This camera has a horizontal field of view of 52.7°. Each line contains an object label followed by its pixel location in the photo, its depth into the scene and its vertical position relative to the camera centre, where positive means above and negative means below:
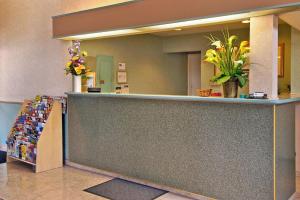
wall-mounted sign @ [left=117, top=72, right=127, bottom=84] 6.16 +0.40
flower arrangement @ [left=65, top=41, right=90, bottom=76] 4.32 +0.47
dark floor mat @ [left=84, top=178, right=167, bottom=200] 3.41 -1.11
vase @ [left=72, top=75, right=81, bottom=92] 4.45 +0.18
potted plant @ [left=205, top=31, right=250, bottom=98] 3.03 +0.30
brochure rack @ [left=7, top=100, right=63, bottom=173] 4.29 -0.72
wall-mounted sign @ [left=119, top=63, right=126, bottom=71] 6.20 +0.62
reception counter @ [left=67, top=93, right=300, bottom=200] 2.87 -0.51
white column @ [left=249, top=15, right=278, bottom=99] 2.91 +0.41
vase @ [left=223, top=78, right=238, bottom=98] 3.04 +0.10
